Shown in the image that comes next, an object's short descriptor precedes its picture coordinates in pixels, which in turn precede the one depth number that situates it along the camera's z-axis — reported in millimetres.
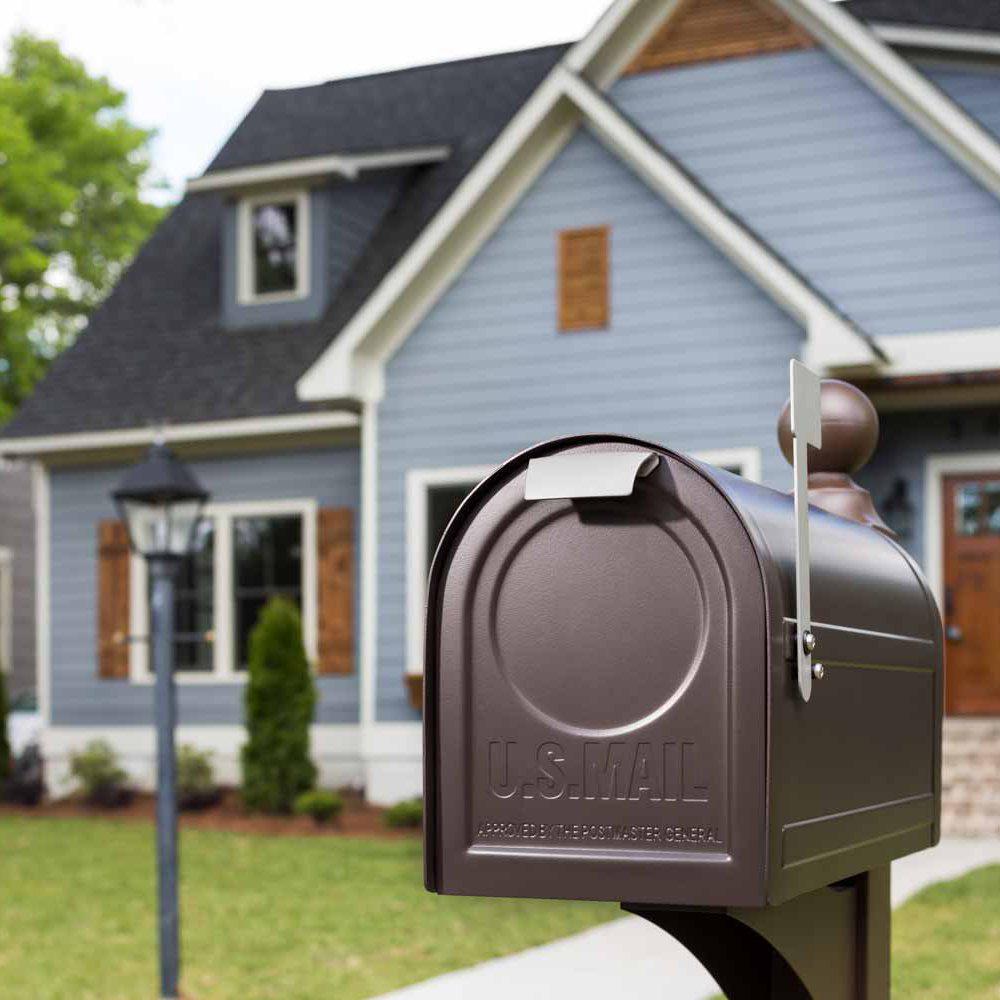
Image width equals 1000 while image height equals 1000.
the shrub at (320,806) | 12961
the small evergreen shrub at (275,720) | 13531
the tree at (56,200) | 24938
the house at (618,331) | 11805
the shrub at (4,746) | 16172
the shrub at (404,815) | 12305
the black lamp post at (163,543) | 6895
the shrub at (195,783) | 14305
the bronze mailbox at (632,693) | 2266
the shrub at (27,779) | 15754
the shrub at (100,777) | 15086
